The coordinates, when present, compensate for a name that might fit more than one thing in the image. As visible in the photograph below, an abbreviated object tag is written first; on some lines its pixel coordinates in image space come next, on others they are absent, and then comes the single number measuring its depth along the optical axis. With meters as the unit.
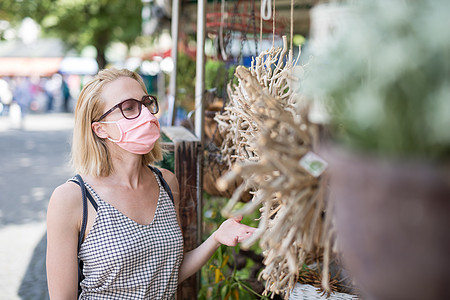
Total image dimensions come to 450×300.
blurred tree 18.22
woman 1.88
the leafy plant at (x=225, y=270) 2.75
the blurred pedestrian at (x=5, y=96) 20.22
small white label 0.88
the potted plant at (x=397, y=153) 0.62
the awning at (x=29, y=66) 31.81
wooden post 2.50
